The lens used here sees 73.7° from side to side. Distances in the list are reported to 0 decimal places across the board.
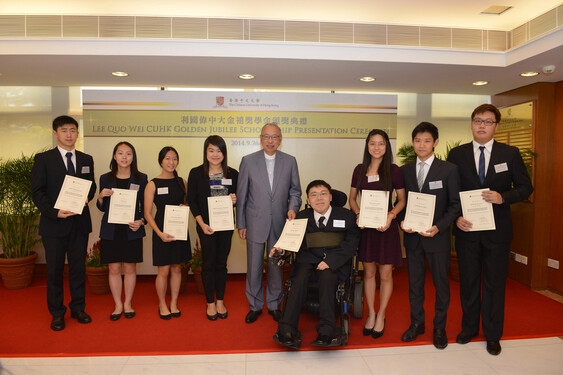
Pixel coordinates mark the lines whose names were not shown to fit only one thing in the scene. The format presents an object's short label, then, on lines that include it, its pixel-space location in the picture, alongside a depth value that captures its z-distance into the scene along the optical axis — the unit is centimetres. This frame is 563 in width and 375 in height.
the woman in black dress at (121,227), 375
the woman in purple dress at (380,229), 331
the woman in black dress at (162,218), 376
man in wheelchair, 309
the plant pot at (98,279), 477
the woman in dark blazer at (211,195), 371
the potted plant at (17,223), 491
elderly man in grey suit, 376
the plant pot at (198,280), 479
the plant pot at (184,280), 489
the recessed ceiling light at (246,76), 496
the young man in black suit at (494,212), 318
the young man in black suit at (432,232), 319
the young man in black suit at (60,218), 352
